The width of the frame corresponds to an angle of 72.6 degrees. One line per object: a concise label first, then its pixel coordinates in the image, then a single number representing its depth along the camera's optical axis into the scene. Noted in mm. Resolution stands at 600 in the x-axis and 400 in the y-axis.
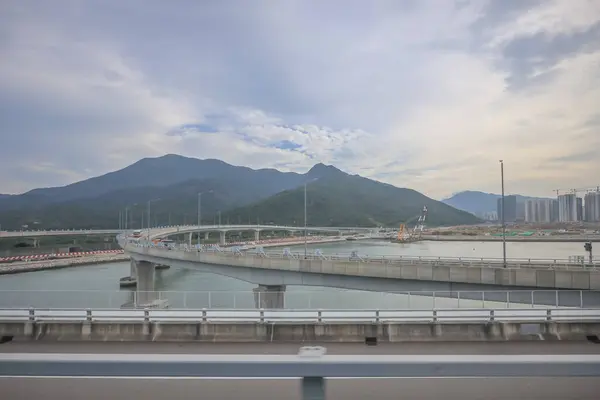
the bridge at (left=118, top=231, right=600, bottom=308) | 21078
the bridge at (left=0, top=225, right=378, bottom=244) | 90781
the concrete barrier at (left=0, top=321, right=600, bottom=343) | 12203
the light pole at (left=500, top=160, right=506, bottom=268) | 29641
